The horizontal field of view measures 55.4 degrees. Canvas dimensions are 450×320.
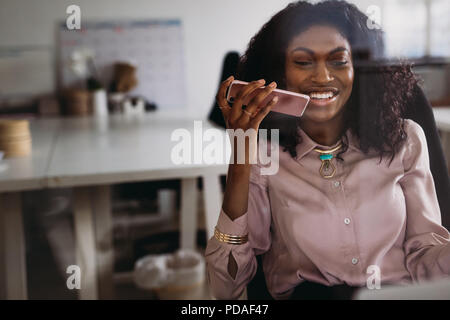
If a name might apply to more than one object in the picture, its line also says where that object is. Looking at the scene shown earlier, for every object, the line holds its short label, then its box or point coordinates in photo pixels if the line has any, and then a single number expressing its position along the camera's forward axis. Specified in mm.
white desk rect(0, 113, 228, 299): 1105
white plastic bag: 1458
